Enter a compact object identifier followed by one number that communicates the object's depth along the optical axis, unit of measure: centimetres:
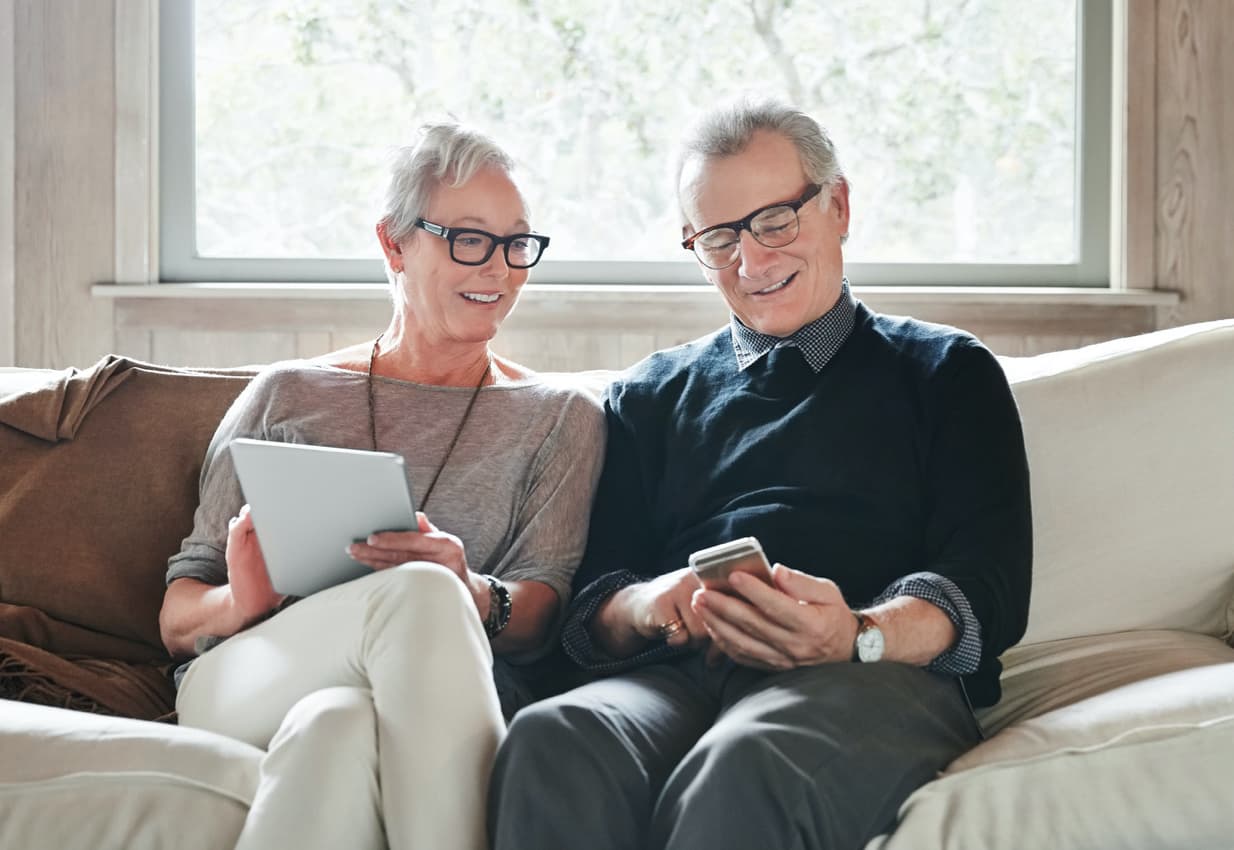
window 263
